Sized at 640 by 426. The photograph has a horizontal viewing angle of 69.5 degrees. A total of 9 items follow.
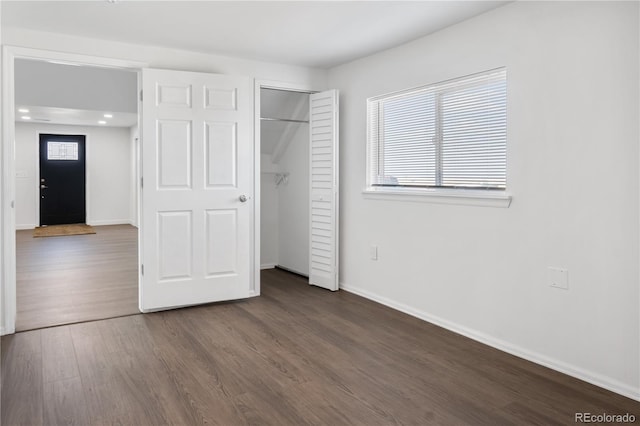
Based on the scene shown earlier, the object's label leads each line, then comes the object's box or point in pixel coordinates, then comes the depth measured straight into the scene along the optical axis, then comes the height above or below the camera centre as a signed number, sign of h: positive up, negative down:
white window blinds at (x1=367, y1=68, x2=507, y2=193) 3.09 +0.54
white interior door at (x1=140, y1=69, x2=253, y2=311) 3.79 +0.15
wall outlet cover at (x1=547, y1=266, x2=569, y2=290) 2.65 -0.42
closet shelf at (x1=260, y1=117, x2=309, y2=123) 4.68 +0.90
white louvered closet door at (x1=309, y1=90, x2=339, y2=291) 4.43 +0.19
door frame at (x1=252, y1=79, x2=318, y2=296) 4.29 +0.24
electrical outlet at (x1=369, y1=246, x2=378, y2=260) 4.14 -0.42
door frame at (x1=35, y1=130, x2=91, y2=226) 10.10 +0.68
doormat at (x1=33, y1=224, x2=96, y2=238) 8.52 -0.49
